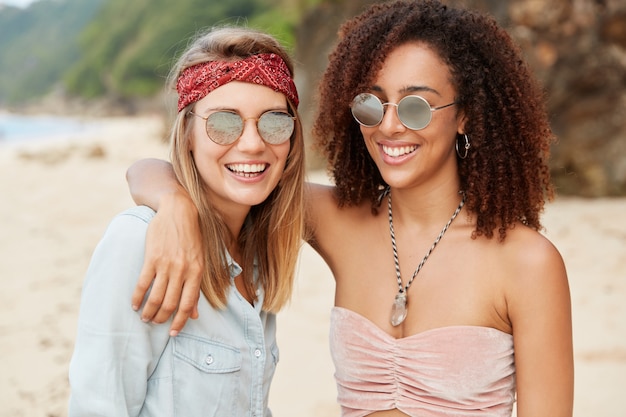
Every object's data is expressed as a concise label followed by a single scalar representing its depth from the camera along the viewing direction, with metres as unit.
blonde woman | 1.91
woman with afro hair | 2.23
